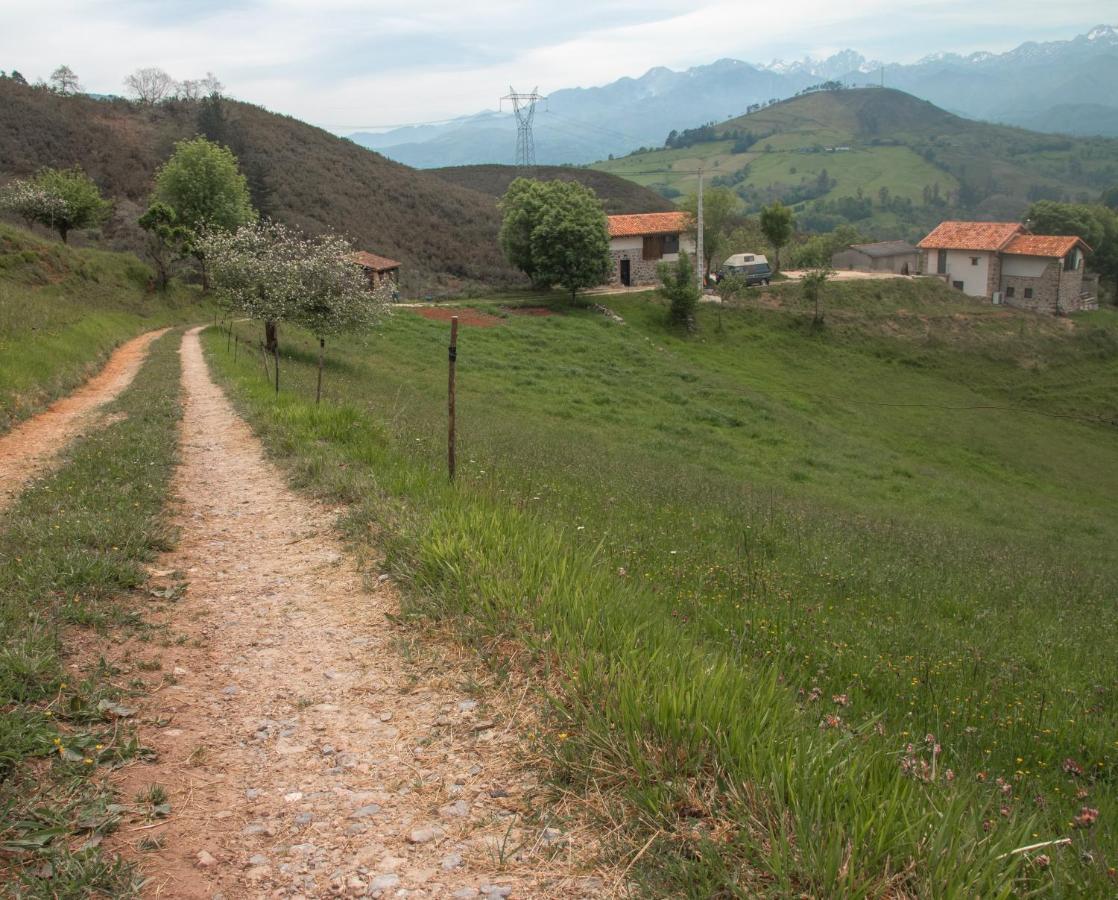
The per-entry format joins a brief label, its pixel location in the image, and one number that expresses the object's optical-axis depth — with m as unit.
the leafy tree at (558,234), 55.03
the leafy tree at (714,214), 68.25
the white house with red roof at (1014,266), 65.31
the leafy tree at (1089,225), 77.12
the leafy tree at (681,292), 51.72
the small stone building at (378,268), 54.28
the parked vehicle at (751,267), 62.12
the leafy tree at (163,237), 47.83
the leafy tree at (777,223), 68.31
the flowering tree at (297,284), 25.38
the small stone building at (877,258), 78.81
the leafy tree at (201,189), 54.00
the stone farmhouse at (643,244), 65.38
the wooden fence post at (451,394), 9.49
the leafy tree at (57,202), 47.53
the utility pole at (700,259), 61.70
